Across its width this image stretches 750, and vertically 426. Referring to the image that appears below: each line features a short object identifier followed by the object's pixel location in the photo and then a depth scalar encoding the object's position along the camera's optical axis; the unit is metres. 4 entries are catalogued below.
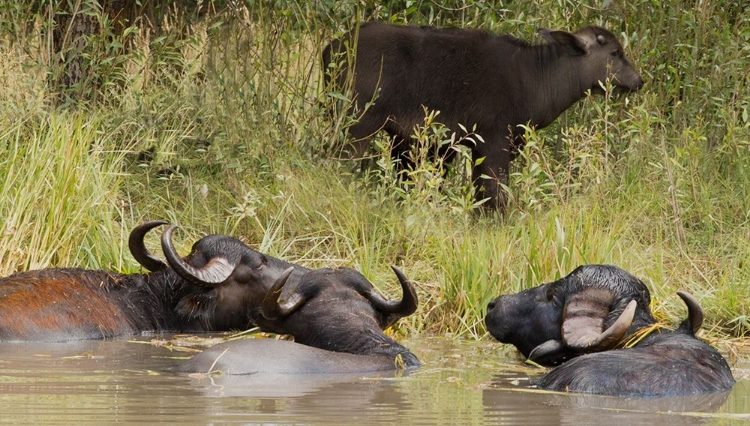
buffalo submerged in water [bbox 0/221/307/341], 16.02
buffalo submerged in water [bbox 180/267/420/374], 13.17
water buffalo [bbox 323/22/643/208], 24.00
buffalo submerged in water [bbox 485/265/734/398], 12.41
